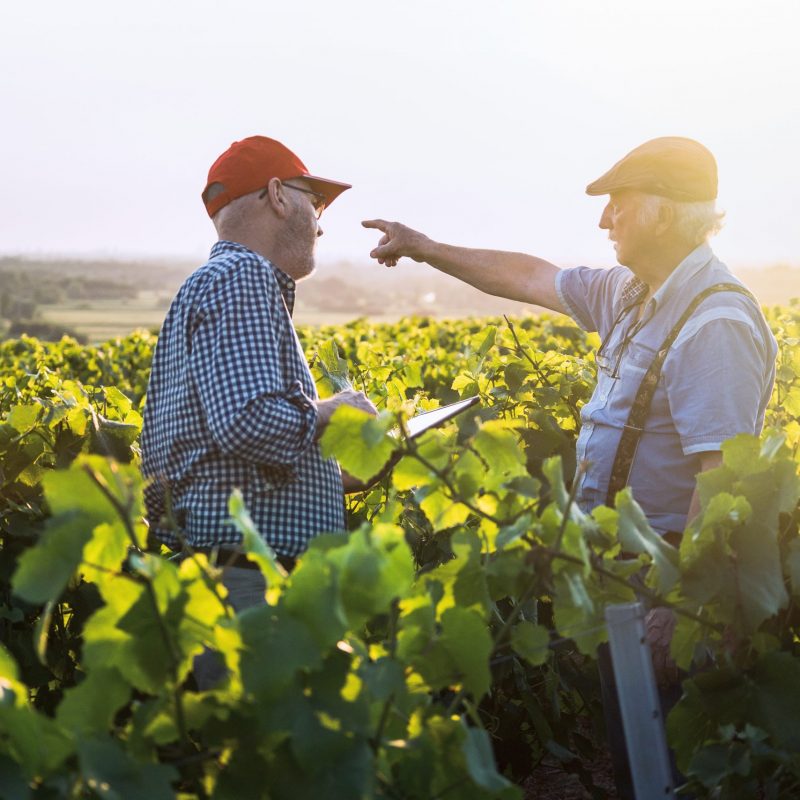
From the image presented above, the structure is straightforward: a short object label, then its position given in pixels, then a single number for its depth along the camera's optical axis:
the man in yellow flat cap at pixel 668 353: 2.99
